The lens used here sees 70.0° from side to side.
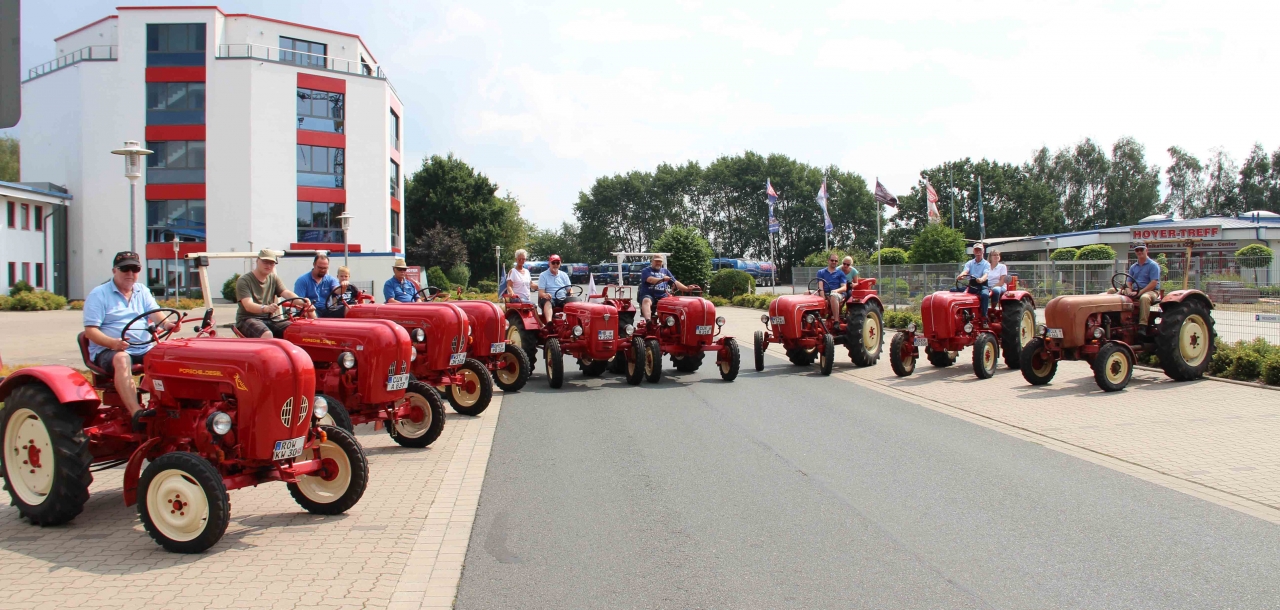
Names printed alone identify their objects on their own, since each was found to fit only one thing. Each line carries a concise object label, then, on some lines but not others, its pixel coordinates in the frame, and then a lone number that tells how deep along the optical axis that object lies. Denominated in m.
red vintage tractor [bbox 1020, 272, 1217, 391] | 12.24
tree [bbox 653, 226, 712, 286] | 46.50
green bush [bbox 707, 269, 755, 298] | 44.31
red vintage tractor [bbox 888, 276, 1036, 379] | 14.02
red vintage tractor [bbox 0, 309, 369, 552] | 5.39
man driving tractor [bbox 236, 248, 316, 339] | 8.91
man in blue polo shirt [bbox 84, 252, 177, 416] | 6.20
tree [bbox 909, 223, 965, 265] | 39.50
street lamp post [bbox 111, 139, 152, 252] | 15.95
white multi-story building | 47.91
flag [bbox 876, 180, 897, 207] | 29.96
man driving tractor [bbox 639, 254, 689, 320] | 14.41
